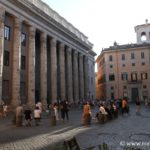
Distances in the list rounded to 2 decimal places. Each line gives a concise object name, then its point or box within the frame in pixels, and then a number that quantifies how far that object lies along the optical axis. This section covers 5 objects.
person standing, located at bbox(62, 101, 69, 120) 14.69
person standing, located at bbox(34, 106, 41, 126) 12.25
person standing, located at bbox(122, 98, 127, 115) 18.02
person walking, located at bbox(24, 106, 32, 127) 12.21
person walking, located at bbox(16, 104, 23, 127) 11.83
